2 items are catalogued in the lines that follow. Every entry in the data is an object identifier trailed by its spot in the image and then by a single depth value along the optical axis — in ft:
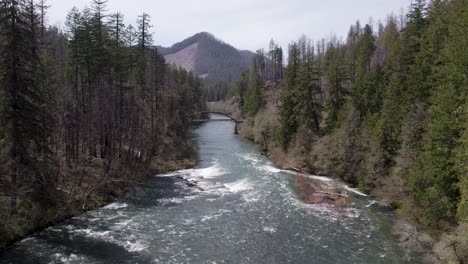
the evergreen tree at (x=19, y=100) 73.15
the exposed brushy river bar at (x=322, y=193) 100.77
